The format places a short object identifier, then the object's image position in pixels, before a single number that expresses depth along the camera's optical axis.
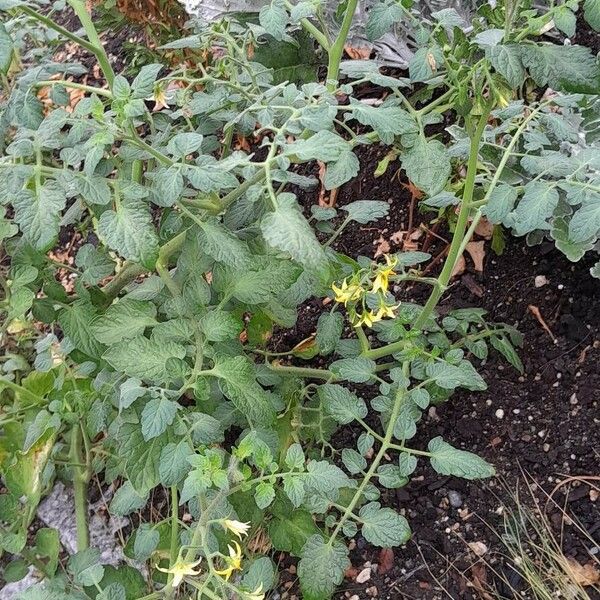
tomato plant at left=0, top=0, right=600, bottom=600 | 1.07
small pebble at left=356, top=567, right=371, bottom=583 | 1.61
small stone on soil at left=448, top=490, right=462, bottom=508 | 1.63
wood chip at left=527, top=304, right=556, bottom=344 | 1.74
